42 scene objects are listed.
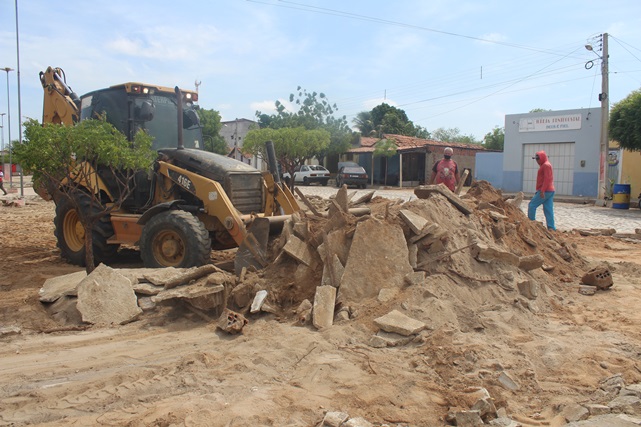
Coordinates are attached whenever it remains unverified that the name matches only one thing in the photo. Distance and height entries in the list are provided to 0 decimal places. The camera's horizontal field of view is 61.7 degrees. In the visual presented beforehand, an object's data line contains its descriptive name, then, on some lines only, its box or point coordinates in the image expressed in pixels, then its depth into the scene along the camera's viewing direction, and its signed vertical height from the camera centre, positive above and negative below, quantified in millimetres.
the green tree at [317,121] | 41062 +4476
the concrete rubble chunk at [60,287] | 6246 -1385
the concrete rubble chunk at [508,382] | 4102 -1559
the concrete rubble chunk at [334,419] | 3426 -1566
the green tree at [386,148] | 34625 +1878
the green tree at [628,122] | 20078 +2261
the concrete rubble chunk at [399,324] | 4910 -1361
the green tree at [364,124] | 50938 +5017
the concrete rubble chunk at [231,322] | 5383 -1499
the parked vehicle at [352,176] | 33406 +28
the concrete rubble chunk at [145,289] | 6289 -1365
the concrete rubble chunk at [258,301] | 5789 -1381
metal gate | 25812 +734
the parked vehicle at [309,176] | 36562 -2
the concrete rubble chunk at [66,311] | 5914 -1569
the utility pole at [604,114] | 22078 +2745
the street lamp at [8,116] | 24438 +2722
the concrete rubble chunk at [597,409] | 3654 -1567
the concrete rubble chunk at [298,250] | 6438 -905
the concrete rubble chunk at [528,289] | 6374 -1306
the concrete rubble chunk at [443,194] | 7427 -230
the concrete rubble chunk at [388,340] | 4820 -1470
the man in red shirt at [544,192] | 10781 -245
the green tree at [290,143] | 34125 +2104
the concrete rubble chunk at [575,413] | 3621 -1589
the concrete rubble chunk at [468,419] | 3527 -1586
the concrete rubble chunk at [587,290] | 7023 -1444
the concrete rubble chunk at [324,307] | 5328 -1339
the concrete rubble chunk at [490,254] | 6520 -923
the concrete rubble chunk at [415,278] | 5832 -1108
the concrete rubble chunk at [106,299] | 5859 -1413
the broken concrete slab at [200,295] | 5922 -1351
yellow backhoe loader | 7375 -379
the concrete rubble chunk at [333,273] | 6008 -1092
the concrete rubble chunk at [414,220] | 6258 -509
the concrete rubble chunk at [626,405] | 3646 -1546
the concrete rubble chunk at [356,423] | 3387 -1562
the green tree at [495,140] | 48812 +3613
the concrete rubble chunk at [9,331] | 5379 -1615
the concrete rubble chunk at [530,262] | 6812 -1049
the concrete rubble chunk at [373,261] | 5863 -950
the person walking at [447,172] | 9891 +110
